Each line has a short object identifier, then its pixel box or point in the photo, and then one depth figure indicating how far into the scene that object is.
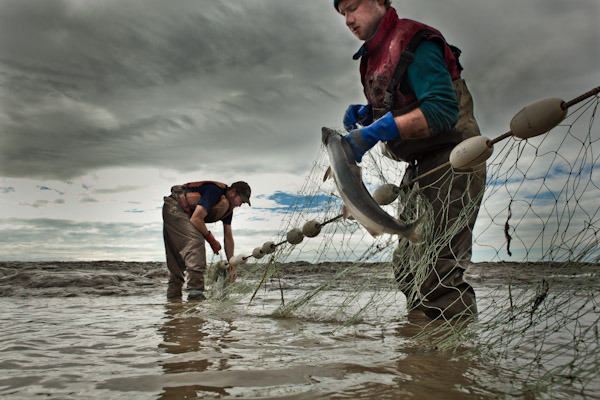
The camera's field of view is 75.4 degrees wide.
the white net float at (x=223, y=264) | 7.11
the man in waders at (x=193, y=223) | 6.78
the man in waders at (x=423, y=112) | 2.65
